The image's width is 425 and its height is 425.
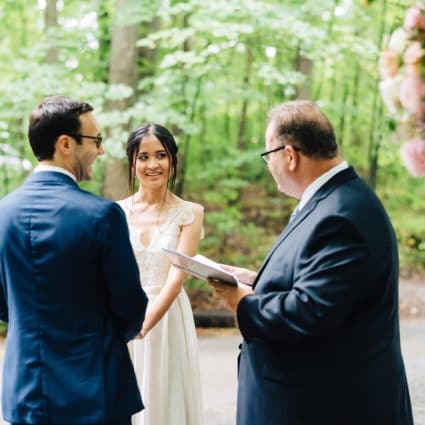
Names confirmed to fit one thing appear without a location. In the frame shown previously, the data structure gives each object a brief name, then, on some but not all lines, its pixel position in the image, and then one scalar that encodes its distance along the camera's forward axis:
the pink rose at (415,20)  1.45
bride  3.62
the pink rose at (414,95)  1.46
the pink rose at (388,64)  1.55
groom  2.33
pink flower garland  1.46
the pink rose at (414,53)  1.46
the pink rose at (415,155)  1.49
